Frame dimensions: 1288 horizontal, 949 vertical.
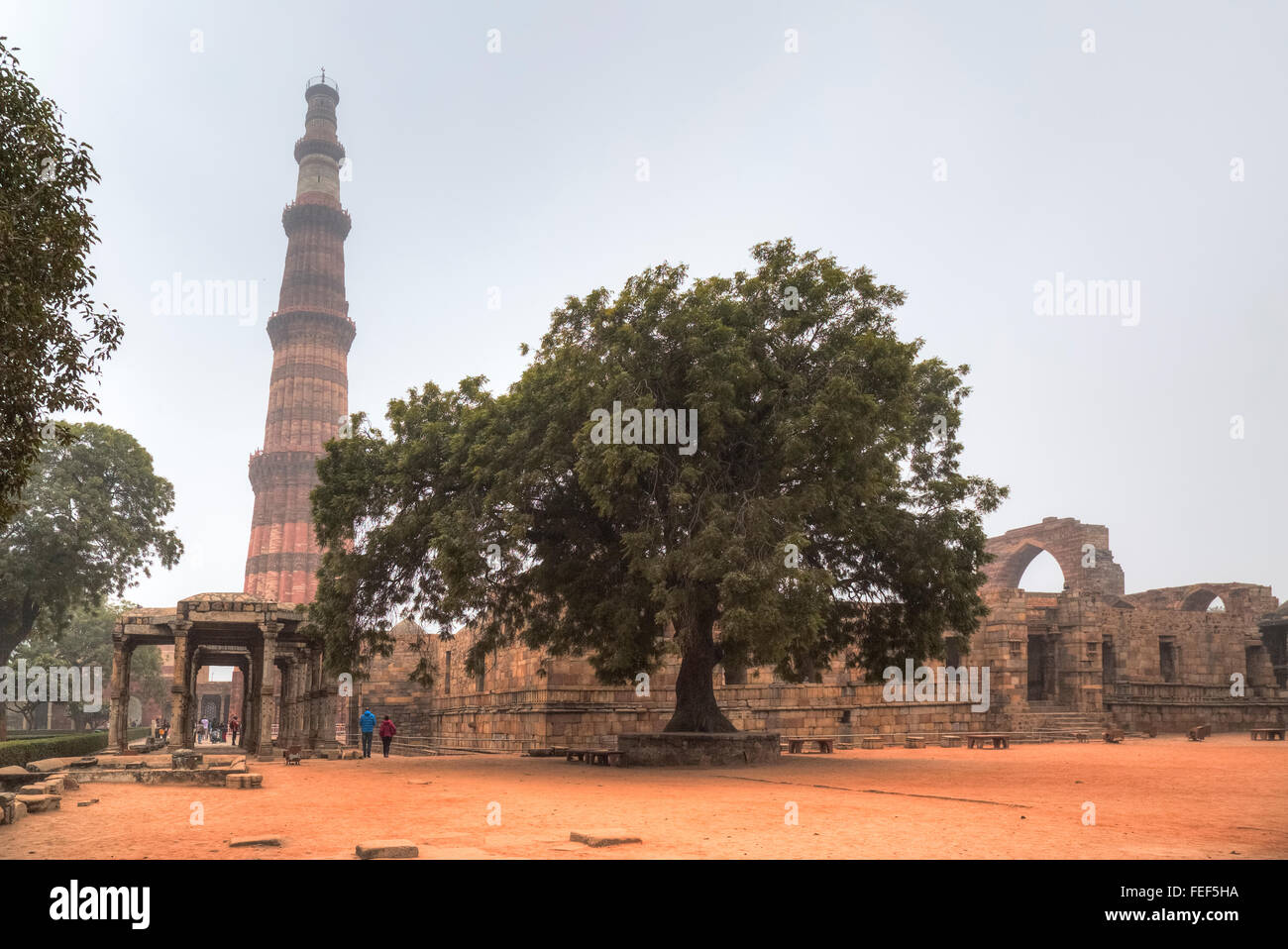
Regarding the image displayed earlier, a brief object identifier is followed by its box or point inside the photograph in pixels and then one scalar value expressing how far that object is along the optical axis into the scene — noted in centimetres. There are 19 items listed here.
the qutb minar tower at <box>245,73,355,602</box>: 6506
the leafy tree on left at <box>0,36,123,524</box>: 859
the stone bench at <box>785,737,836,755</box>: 2461
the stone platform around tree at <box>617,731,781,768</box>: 1875
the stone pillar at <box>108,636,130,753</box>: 2283
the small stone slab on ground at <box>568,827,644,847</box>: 820
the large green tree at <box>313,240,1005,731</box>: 1608
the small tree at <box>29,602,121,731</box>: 5250
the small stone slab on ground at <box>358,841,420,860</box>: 722
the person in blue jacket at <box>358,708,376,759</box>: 2525
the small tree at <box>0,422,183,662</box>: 3191
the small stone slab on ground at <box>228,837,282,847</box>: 801
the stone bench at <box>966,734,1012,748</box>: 2789
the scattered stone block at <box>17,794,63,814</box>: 1070
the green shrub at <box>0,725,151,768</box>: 2177
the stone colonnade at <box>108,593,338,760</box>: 2283
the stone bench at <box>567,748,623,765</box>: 1930
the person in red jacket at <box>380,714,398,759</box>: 2541
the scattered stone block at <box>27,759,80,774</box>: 1739
